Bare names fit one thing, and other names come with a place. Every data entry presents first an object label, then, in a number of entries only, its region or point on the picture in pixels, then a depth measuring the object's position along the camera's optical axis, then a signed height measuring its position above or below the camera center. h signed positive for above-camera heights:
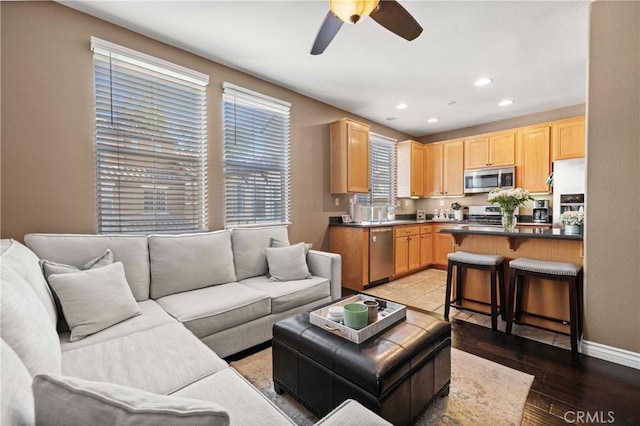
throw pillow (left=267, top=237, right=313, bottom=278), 3.06 -0.39
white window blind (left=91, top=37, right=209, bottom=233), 2.44 +0.62
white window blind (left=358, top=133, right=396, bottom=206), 5.22 +0.67
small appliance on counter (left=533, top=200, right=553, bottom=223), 4.56 -0.11
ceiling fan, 1.61 +1.24
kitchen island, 2.54 -0.49
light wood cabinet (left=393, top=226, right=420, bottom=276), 4.51 -0.71
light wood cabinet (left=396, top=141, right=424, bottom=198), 5.62 +0.77
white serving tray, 1.51 -0.66
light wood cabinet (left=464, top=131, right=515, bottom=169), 4.81 +0.98
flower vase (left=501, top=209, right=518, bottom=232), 2.92 -0.15
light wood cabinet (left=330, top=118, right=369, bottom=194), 4.17 +0.76
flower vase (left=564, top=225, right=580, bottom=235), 2.49 -0.22
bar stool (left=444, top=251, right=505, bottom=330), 2.63 -0.58
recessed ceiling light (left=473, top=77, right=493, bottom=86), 3.48 +1.55
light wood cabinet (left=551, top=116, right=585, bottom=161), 4.12 +0.99
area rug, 1.58 -1.17
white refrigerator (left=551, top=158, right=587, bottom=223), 3.92 +0.37
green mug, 1.57 -0.61
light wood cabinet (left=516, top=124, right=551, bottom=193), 4.45 +0.77
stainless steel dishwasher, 4.05 -0.68
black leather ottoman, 1.31 -0.81
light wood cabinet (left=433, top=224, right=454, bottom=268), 5.18 -0.74
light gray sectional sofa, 0.59 -0.55
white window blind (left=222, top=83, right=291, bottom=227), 3.21 +0.61
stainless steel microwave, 4.78 +0.47
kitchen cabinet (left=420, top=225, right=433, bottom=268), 5.10 -0.71
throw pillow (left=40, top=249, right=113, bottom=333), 1.68 -0.37
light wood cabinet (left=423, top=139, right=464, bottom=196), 5.45 +0.76
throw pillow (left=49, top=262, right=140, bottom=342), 1.62 -0.54
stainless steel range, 5.13 -0.17
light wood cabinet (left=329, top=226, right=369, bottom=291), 3.96 -0.65
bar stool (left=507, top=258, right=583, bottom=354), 2.22 -0.61
